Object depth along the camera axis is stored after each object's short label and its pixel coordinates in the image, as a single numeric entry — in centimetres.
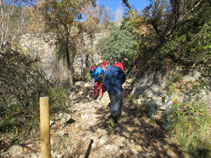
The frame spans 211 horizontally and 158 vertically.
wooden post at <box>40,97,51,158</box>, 123
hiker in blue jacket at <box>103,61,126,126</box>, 339
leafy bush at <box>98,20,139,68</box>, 1170
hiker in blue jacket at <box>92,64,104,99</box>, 547
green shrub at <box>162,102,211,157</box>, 244
